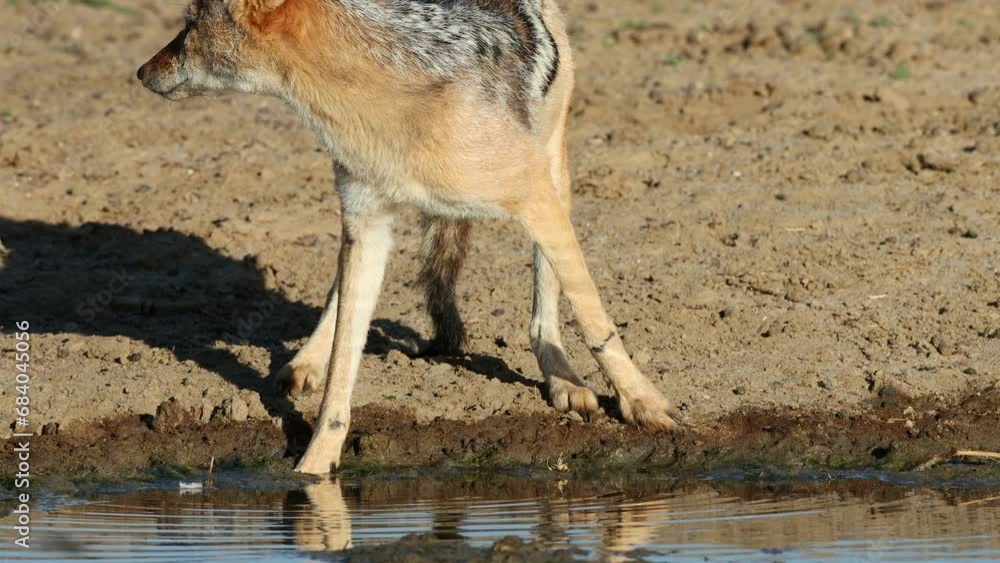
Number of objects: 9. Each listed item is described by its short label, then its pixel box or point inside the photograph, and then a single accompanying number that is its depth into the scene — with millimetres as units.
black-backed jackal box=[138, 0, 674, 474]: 13437
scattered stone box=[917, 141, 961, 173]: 20766
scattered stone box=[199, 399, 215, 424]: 15148
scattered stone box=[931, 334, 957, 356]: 16156
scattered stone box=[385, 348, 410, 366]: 16328
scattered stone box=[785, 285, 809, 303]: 17453
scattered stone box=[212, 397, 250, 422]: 15102
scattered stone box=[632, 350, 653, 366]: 16203
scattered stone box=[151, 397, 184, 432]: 15008
